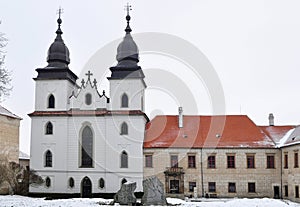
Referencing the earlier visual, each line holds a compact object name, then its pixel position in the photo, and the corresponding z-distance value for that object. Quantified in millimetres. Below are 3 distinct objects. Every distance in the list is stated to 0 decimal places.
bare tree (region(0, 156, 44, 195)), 33312
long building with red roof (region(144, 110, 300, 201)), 37406
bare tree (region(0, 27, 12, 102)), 19031
